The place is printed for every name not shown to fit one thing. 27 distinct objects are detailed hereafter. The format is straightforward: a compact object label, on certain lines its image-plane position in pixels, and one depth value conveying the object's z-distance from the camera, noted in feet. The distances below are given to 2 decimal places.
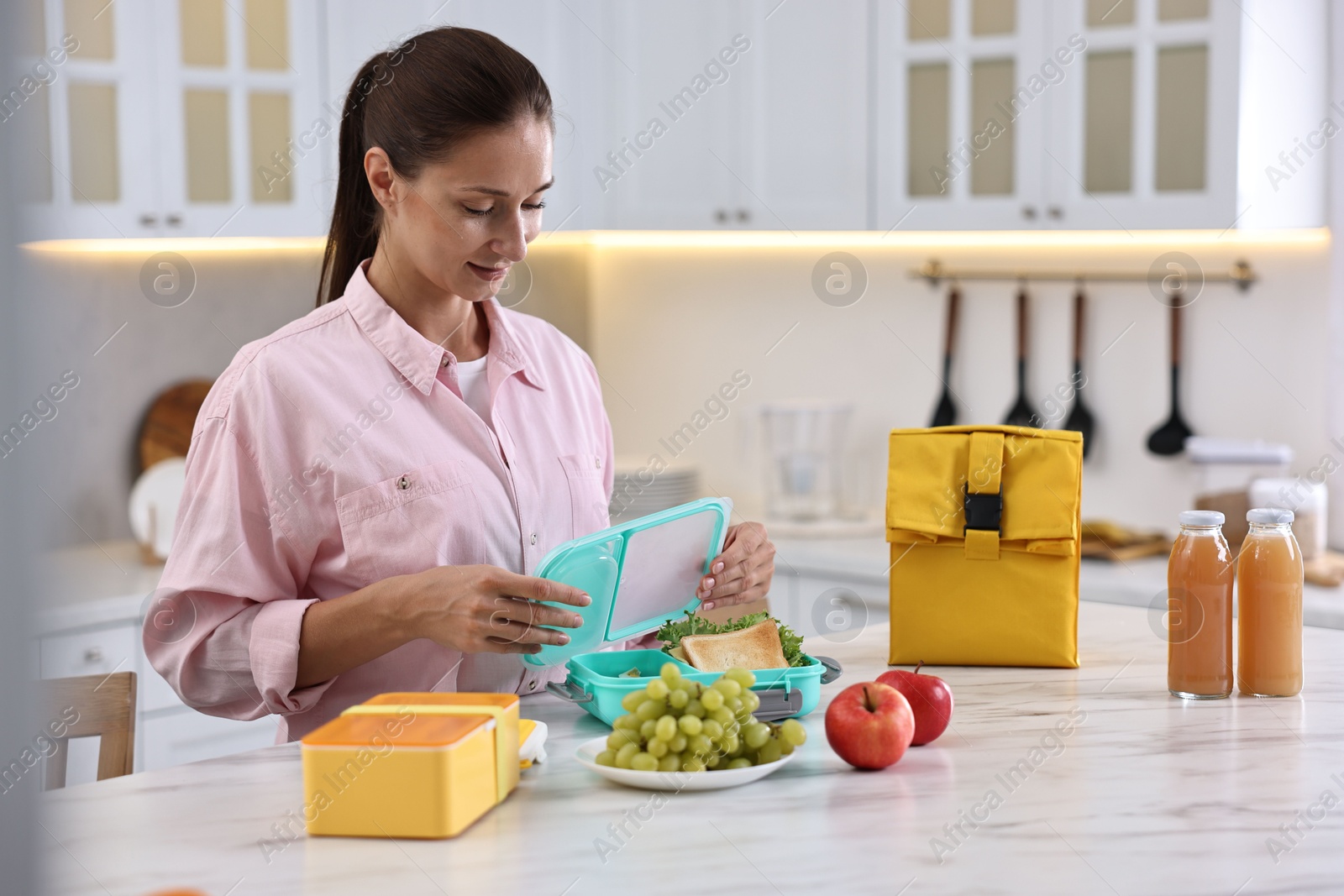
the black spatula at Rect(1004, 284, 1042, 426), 15.53
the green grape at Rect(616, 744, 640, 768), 9.11
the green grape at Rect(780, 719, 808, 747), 9.17
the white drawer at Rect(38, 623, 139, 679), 13.21
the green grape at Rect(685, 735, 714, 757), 9.03
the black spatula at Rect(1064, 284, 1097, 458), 15.08
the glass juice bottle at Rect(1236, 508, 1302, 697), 9.77
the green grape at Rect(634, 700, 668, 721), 9.08
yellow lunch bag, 10.24
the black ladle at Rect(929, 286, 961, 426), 16.07
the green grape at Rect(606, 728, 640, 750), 9.12
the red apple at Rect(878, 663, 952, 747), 9.44
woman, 9.74
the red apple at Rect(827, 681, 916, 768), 9.20
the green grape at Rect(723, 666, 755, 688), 9.20
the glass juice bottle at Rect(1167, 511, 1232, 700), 9.78
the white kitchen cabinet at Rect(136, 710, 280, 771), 13.46
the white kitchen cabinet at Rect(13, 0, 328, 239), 13.37
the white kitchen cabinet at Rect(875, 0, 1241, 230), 13.42
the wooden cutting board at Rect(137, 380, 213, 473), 14.95
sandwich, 9.65
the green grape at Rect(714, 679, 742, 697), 9.08
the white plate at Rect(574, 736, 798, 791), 9.05
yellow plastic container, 8.78
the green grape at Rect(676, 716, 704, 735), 9.00
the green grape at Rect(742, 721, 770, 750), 9.13
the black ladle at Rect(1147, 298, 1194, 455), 14.55
